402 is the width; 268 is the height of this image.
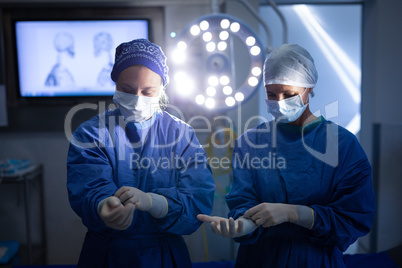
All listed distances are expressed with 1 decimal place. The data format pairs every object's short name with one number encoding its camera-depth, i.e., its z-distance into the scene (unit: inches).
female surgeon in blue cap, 37.2
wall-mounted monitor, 81.2
